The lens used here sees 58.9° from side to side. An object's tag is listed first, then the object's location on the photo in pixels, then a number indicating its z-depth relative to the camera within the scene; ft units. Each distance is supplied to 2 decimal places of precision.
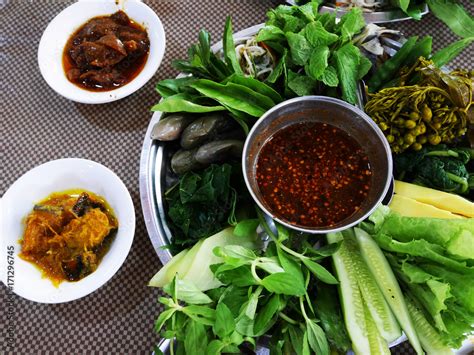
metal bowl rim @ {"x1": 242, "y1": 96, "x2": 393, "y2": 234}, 1.06
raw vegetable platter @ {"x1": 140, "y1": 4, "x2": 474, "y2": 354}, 0.90
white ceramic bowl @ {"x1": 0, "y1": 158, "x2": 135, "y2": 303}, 1.08
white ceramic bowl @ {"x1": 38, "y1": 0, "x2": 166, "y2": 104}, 1.37
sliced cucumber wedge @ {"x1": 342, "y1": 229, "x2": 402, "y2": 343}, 0.96
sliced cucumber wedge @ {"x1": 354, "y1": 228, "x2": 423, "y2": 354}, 0.96
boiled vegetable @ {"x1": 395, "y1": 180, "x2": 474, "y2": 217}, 1.12
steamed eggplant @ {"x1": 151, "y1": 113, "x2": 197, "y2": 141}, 1.21
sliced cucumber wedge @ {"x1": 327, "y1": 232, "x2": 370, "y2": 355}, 0.94
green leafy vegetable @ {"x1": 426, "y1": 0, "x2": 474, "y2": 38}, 1.45
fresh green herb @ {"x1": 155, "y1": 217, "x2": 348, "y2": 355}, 0.85
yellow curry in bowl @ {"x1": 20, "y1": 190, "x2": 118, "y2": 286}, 1.13
